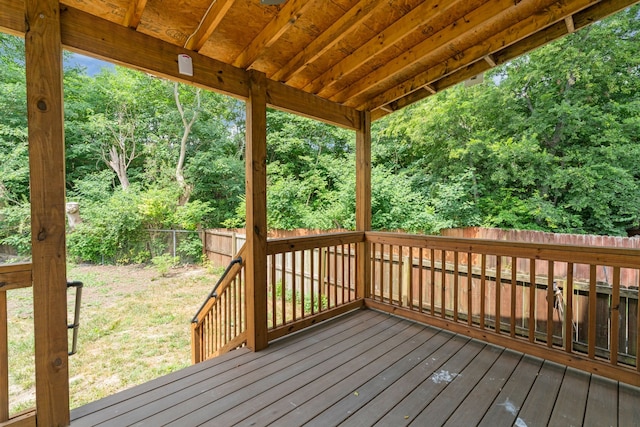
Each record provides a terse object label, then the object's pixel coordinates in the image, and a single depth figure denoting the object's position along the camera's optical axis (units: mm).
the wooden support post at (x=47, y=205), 1519
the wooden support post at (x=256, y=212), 2439
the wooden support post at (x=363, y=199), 3543
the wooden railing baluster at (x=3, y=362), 1520
